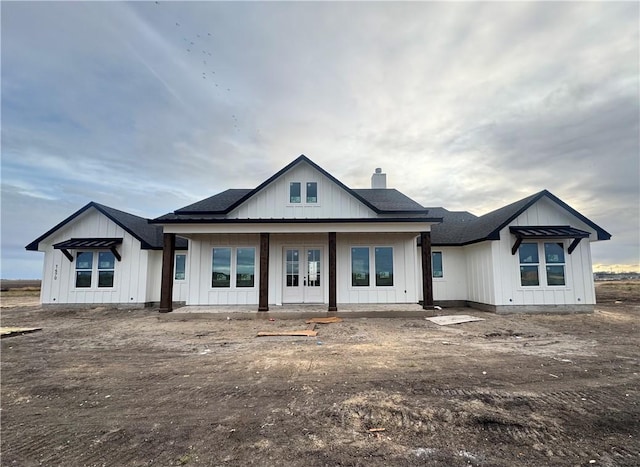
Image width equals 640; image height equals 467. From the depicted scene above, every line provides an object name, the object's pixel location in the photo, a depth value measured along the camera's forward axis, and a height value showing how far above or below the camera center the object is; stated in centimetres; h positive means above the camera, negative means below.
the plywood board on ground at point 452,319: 976 -159
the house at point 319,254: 1120 +70
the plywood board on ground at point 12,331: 842 -165
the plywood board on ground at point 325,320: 973 -156
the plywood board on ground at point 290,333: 800 -161
